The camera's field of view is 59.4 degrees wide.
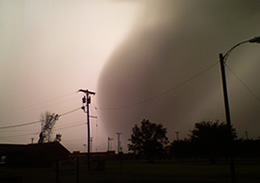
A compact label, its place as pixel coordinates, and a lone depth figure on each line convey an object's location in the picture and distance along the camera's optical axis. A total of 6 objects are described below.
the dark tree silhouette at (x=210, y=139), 50.59
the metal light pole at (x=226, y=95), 12.00
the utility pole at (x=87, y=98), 36.56
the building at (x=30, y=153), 52.12
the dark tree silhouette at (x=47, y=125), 71.38
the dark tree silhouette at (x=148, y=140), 67.56
